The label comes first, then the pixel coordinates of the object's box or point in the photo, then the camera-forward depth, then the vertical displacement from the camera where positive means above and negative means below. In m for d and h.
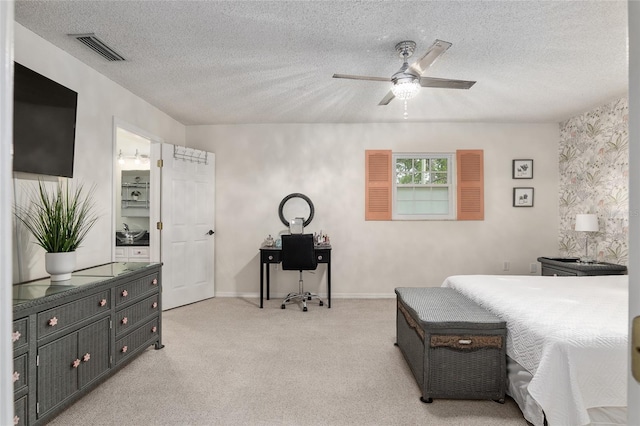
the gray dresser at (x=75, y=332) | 1.89 -0.76
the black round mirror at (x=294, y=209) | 5.25 +0.08
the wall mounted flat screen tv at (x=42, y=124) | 2.37 +0.63
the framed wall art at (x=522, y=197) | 5.19 +0.26
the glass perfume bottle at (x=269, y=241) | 4.98 -0.38
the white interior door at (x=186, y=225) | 4.55 -0.15
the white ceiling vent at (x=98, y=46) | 2.69 +1.31
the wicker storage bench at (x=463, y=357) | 2.29 -0.90
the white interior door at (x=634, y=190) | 0.52 +0.04
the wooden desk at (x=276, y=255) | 4.73 -0.53
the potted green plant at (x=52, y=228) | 2.41 -0.10
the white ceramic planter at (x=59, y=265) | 2.40 -0.34
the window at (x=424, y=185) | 5.20 +0.43
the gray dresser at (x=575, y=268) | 3.92 -0.58
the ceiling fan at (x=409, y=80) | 2.72 +1.03
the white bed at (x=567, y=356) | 1.79 -0.73
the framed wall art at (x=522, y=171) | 5.19 +0.63
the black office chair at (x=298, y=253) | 4.57 -0.49
